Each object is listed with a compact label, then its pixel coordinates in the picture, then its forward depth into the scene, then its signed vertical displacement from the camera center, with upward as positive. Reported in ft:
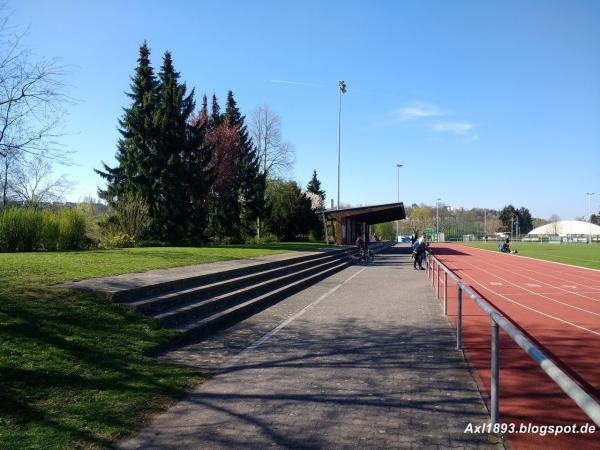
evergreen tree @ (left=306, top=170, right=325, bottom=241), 156.76 +16.34
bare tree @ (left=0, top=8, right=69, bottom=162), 30.37 +6.63
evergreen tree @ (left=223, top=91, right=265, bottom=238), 150.41 +16.35
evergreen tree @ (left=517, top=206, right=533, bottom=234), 495.41 +19.36
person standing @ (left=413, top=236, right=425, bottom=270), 78.54 -2.49
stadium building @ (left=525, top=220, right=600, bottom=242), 475.72 +11.25
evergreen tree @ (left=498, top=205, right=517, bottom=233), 471.62 +23.04
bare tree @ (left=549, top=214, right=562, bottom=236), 450.75 +10.93
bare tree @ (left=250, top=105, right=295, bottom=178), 178.40 +33.20
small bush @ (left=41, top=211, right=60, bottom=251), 57.16 +0.46
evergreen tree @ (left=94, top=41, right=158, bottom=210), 99.55 +20.56
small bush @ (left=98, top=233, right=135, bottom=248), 74.33 -0.98
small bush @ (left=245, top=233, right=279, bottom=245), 140.34 -0.84
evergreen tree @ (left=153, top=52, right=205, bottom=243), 98.07 +14.97
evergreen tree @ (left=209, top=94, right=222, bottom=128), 161.27 +44.75
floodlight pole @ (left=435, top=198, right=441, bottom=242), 357.12 +1.34
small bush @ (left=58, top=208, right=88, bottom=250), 58.90 +0.64
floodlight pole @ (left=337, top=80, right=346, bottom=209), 160.30 +52.60
